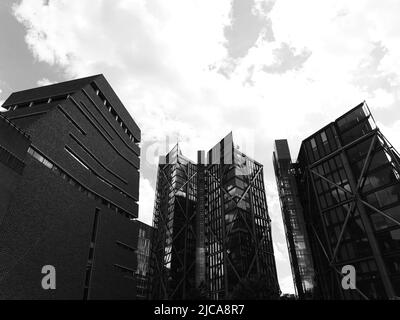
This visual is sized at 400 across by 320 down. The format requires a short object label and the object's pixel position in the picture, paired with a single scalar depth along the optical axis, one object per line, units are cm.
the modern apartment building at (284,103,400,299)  4362
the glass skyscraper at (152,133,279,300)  8094
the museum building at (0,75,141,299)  3897
